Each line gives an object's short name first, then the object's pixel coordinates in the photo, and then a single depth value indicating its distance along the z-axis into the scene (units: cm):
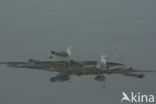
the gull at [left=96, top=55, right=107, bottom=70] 2606
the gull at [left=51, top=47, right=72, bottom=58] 2770
